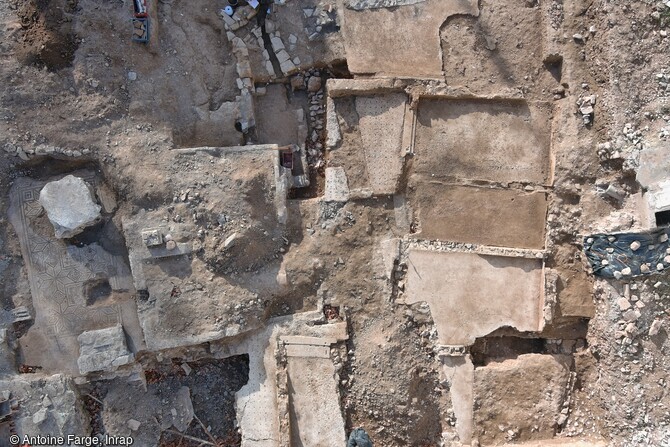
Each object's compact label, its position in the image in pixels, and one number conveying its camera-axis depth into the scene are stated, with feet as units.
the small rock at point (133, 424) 25.17
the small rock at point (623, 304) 21.86
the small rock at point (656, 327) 21.54
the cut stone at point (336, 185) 24.56
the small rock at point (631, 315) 21.66
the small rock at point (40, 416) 23.84
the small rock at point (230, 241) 23.70
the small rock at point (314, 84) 26.08
